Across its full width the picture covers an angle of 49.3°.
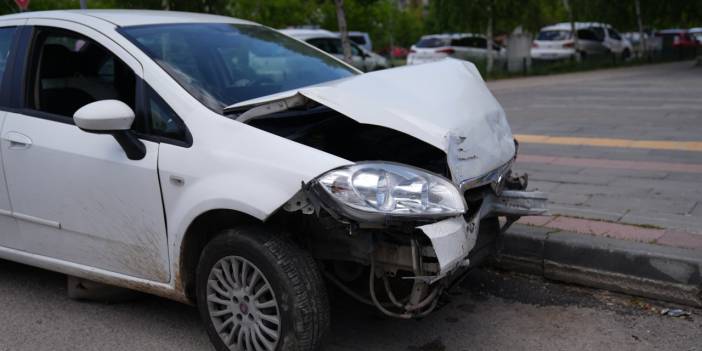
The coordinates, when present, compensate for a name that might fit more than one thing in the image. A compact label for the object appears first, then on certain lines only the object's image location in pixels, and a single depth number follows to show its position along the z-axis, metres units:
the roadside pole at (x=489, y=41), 25.47
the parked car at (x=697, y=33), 36.40
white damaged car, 3.25
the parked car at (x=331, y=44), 21.31
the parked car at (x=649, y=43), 34.16
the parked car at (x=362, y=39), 30.95
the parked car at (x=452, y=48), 27.53
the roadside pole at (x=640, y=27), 30.26
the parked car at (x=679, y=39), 33.15
